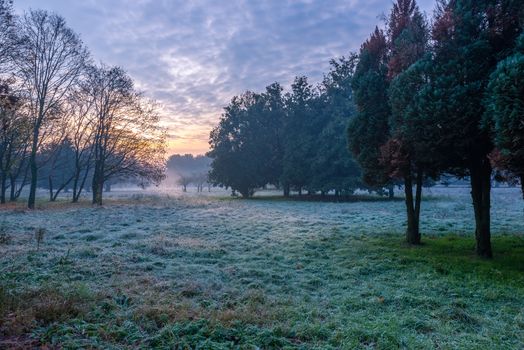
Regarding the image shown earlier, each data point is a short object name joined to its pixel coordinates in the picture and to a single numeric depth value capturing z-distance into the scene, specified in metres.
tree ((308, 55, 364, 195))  37.53
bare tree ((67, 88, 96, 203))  31.50
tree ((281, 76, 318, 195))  39.91
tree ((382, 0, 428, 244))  9.88
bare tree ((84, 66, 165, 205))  31.86
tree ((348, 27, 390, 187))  12.70
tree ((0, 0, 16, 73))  12.38
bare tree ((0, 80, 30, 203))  26.39
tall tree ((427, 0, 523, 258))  8.66
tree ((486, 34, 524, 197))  6.60
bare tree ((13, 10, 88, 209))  24.19
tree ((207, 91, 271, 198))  44.59
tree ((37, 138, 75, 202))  36.69
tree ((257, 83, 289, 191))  44.75
